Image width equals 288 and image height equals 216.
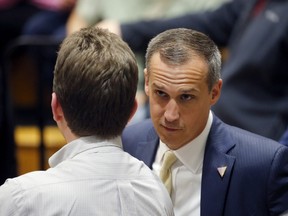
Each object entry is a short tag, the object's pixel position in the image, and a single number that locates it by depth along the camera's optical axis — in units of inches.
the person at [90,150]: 167.5
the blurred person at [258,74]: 319.9
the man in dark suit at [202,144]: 206.4
